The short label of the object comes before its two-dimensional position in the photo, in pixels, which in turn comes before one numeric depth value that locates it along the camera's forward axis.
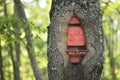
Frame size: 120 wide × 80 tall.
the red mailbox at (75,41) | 5.53
